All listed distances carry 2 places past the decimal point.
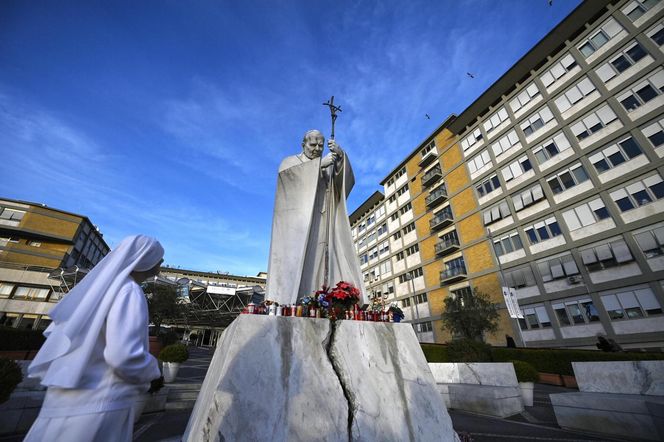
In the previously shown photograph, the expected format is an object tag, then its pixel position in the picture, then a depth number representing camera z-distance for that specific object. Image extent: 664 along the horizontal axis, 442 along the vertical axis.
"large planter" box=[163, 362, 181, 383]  9.80
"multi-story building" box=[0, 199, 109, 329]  35.22
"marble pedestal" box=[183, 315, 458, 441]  2.64
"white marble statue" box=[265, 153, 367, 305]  4.91
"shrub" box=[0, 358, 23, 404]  4.23
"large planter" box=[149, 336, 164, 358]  16.55
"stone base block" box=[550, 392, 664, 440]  4.50
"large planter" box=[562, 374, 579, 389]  14.37
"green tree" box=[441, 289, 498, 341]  21.73
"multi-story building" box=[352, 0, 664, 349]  18.38
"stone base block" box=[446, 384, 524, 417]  6.74
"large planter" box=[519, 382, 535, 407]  8.48
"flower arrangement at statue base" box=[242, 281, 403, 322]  3.57
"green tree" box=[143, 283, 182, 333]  25.86
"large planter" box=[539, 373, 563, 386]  15.13
